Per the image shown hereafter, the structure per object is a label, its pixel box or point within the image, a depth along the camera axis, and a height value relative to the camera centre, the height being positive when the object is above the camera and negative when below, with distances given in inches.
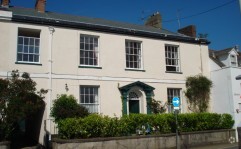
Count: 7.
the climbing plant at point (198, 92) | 892.0 +44.8
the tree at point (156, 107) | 812.0 +0.0
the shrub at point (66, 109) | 638.5 -2.0
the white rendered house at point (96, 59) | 692.1 +129.6
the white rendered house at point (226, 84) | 879.1 +68.0
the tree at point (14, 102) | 540.7 +12.4
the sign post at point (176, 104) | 608.6 +6.0
